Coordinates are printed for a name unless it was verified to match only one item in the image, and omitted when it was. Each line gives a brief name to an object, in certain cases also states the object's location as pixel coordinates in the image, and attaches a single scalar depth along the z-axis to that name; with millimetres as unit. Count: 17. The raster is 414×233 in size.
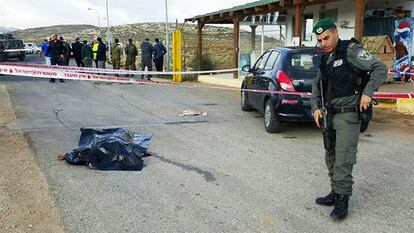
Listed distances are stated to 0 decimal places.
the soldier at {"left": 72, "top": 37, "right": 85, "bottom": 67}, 19219
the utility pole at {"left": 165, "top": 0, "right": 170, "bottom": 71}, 22245
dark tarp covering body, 5516
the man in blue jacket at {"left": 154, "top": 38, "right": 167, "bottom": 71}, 20328
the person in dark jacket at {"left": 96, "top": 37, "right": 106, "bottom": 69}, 18781
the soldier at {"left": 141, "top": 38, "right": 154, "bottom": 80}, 18828
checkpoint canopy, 11253
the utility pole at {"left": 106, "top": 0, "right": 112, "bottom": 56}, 37938
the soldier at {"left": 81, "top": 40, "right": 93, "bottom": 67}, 19038
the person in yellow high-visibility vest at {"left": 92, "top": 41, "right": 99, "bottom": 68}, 18872
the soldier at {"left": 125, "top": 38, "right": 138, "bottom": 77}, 19328
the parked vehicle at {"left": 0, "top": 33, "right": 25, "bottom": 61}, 34969
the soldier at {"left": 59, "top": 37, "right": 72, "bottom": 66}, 18203
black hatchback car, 7238
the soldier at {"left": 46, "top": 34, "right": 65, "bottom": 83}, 16484
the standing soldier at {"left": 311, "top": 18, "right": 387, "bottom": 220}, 3787
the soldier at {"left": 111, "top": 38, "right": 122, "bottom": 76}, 19659
